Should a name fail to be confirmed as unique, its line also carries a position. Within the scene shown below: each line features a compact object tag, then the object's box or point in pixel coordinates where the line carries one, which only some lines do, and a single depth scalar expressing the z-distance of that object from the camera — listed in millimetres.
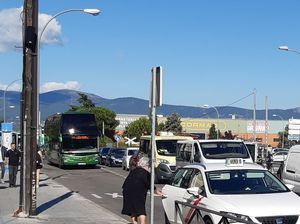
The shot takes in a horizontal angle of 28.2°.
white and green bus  40562
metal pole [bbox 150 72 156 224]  9648
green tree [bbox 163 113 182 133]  133875
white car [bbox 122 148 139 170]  39484
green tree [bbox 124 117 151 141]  110375
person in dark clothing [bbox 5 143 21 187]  23397
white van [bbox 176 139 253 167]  21234
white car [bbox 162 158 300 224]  8922
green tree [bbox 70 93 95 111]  120900
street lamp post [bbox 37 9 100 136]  30406
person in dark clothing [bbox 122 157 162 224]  10570
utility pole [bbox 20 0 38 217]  13680
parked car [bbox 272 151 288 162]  47131
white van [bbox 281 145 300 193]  16031
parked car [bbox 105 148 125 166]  46719
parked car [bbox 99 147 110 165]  50575
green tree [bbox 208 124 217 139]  113500
